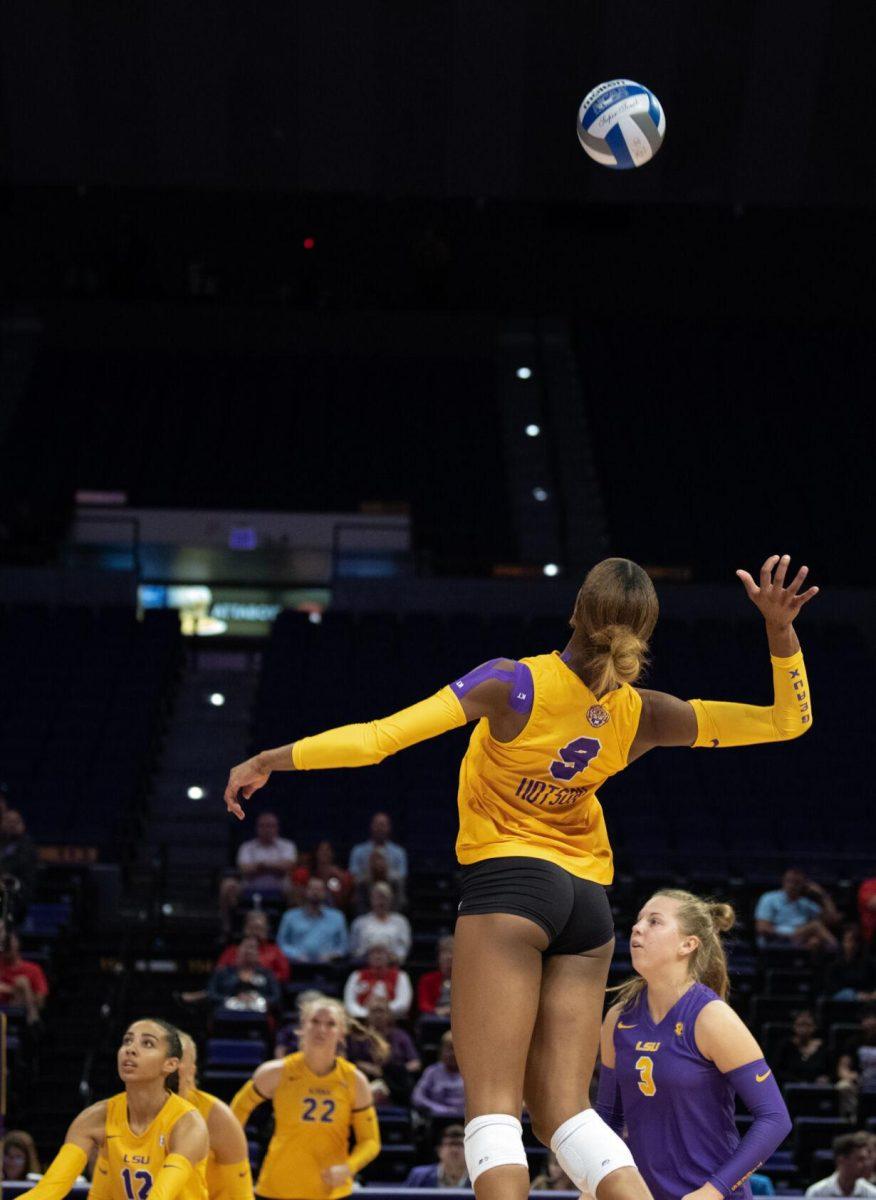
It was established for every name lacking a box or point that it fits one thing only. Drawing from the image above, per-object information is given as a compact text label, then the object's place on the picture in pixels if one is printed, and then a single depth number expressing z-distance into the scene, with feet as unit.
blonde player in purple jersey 15.56
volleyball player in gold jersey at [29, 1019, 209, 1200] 20.99
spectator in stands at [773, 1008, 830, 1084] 37.19
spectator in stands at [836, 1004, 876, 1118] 35.70
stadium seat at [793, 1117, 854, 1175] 34.78
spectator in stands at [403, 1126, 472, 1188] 31.40
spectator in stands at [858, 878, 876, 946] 42.81
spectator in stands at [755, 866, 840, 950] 43.60
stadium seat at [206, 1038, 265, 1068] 36.55
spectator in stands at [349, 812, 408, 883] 44.88
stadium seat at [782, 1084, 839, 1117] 35.76
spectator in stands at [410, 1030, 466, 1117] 35.22
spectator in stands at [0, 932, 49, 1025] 39.14
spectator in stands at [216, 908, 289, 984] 39.63
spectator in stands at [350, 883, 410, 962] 41.45
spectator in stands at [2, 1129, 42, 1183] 30.09
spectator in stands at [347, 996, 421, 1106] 36.22
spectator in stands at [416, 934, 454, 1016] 39.09
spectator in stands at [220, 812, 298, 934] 45.03
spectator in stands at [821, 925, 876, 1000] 40.37
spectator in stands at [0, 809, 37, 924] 43.93
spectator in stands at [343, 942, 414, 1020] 38.86
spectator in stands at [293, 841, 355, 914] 44.21
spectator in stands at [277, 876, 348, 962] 41.81
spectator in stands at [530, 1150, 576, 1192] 30.42
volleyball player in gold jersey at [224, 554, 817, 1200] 13.66
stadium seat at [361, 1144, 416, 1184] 33.35
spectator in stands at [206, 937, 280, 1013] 38.27
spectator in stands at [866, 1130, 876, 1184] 29.81
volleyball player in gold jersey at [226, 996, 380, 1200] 29.01
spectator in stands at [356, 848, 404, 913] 43.34
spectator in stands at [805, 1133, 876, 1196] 29.71
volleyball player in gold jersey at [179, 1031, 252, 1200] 23.07
